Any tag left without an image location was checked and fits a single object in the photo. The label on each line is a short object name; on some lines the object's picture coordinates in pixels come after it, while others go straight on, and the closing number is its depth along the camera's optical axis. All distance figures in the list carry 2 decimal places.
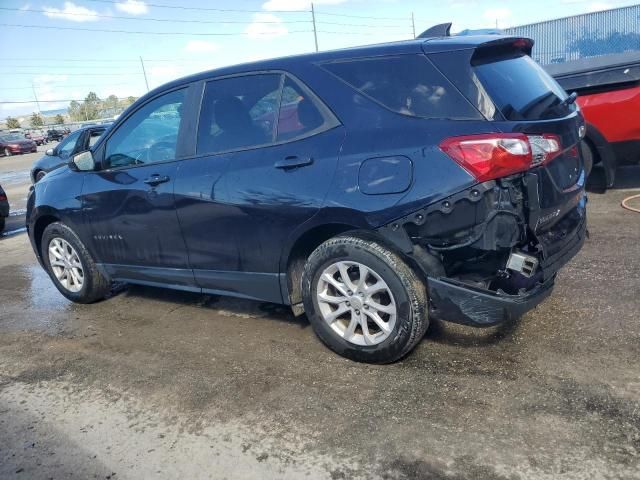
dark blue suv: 2.94
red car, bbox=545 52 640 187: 6.44
